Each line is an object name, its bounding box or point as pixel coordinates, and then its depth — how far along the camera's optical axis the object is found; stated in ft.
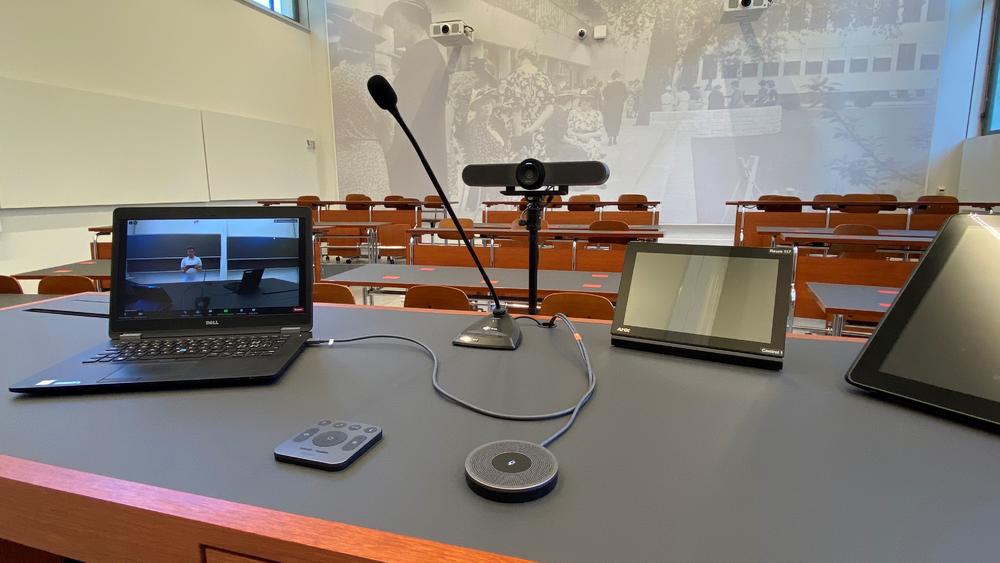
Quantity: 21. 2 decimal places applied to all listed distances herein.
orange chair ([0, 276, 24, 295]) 8.21
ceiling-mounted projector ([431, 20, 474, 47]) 24.27
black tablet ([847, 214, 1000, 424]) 2.17
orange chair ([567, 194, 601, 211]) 20.84
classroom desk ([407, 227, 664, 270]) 12.25
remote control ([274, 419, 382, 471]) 1.86
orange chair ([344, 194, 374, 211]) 24.48
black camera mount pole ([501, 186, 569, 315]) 3.38
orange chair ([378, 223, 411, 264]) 20.90
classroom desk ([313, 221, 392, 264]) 17.51
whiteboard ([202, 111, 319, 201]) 21.90
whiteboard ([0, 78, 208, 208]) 15.34
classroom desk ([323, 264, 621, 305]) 8.62
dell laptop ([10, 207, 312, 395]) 3.09
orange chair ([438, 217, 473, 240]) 13.16
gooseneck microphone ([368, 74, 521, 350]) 2.81
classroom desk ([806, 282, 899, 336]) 6.83
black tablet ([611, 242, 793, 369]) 2.85
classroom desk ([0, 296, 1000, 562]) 1.46
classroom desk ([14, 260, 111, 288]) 9.76
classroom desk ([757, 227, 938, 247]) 13.11
